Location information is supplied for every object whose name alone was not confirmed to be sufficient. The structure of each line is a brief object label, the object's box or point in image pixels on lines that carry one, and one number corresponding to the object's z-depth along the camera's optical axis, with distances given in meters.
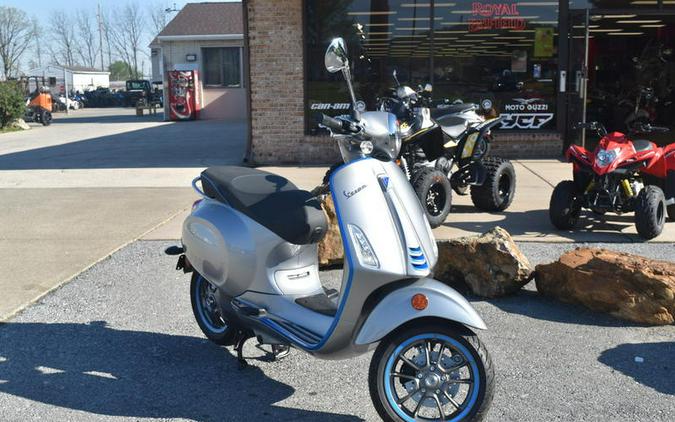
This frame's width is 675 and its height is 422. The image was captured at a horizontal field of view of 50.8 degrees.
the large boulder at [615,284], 4.69
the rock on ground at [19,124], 24.80
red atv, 6.63
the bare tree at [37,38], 86.09
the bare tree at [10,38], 77.62
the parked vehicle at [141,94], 37.69
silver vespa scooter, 3.23
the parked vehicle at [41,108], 27.34
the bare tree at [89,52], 103.12
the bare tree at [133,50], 98.56
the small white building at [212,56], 28.69
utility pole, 95.39
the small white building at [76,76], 59.56
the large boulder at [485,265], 5.21
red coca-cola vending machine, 26.95
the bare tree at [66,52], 101.62
